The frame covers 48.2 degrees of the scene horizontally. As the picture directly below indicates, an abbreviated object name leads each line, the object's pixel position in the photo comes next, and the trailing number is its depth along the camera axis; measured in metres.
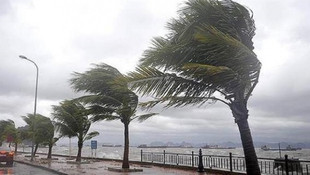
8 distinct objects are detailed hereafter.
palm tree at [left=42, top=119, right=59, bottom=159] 34.94
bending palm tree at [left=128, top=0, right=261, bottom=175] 9.07
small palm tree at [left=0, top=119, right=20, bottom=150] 47.94
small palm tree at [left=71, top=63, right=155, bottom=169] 19.53
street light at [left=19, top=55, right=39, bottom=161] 31.12
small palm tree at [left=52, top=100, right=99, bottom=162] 27.80
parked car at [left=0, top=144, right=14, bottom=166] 26.27
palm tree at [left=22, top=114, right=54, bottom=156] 35.00
